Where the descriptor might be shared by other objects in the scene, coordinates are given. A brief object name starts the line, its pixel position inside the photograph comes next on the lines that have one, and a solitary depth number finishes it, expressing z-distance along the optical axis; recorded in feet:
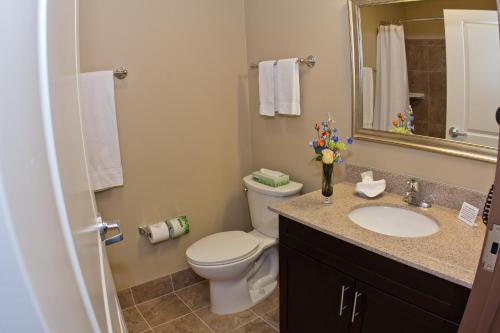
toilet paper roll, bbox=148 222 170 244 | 7.52
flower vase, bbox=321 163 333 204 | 5.68
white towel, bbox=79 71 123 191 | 6.51
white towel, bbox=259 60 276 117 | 7.30
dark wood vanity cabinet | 3.93
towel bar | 6.77
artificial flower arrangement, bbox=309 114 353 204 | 5.64
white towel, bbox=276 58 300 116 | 6.88
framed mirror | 4.65
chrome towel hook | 6.80
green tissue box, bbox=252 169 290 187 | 7.40
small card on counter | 4.71
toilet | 6.88
